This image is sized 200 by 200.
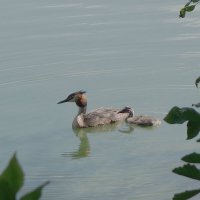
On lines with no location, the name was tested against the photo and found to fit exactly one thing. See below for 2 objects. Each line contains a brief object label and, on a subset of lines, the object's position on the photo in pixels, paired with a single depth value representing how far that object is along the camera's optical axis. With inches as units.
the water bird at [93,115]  712.8
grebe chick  704.4
